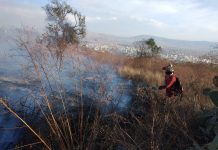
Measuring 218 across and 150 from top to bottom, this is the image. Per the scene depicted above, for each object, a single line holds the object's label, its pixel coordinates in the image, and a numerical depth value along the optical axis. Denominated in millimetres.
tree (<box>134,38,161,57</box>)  8084
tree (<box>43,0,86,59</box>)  7729
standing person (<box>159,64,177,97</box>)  3241
